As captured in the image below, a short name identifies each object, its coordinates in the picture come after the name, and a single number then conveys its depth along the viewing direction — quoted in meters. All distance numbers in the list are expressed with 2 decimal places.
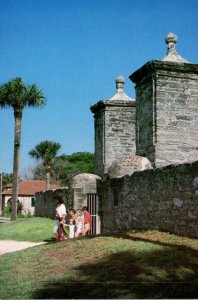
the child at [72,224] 12.78
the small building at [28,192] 52.16
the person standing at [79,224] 12.76
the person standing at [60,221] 12.70
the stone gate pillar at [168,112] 11.52
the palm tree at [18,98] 25.36
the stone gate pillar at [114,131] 15.56
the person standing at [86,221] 12.52
